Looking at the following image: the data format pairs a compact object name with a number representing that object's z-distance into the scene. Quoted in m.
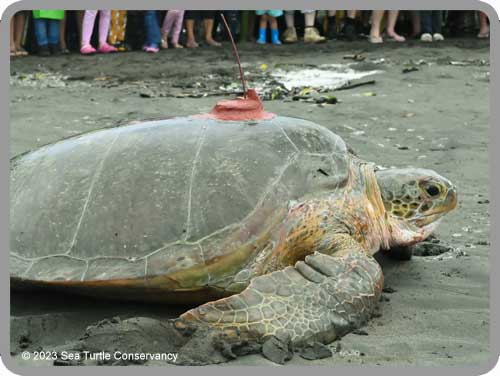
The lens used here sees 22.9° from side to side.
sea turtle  3.09
